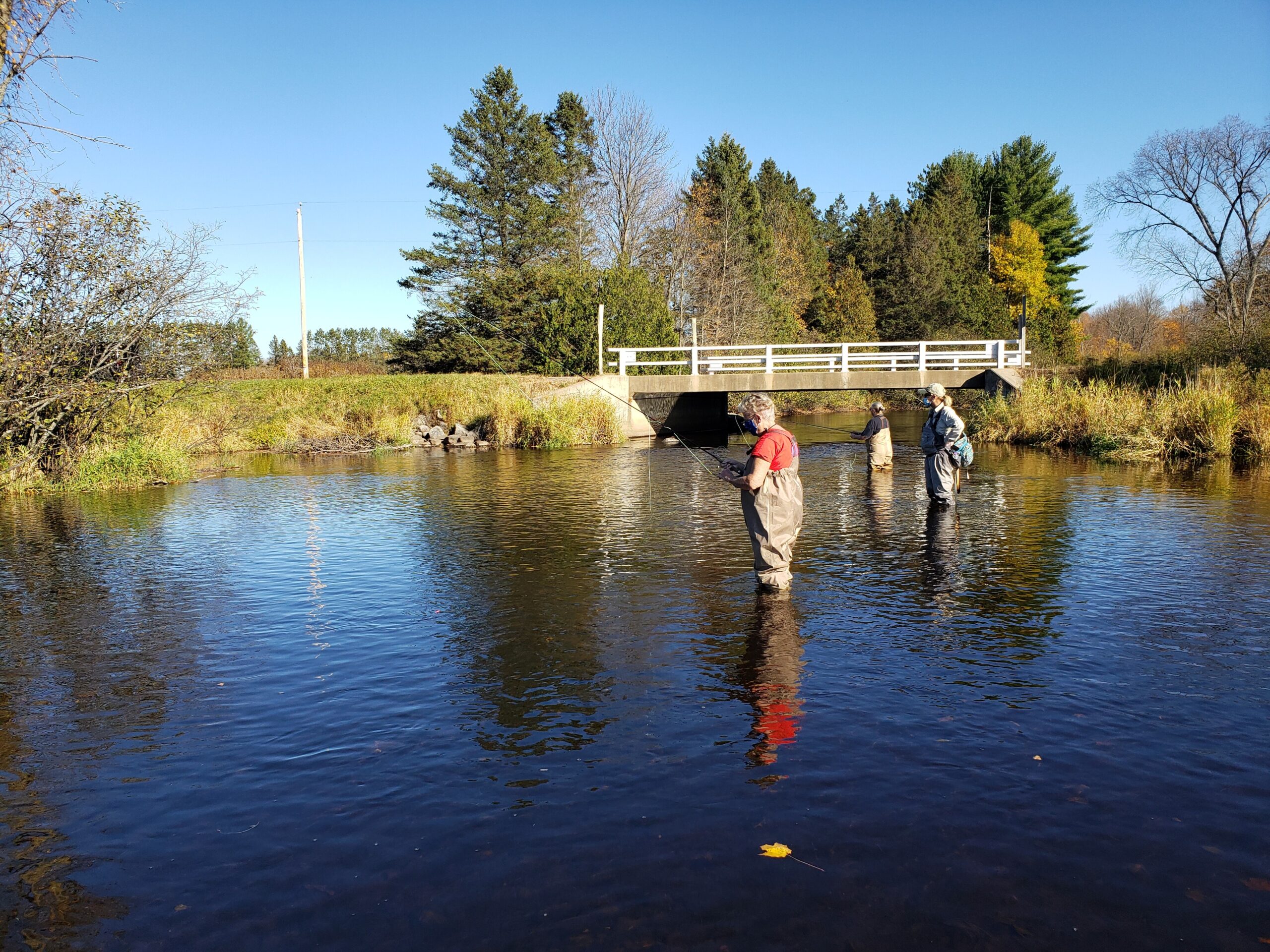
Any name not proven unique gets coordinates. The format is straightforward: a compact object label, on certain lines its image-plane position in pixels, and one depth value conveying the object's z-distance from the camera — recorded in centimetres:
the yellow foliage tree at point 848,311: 5953
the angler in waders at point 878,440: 1938
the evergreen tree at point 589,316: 3531
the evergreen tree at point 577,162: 4803
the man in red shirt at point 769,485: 788
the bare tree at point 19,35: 1187
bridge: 3169
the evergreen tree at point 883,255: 6094
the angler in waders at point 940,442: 1301
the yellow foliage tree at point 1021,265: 6525
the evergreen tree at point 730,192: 5359
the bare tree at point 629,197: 4959
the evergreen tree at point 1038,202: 6825
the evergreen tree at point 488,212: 4503
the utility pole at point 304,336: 4206
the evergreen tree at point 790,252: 5838
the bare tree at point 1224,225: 4012
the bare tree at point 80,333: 1622
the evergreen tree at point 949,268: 5788
